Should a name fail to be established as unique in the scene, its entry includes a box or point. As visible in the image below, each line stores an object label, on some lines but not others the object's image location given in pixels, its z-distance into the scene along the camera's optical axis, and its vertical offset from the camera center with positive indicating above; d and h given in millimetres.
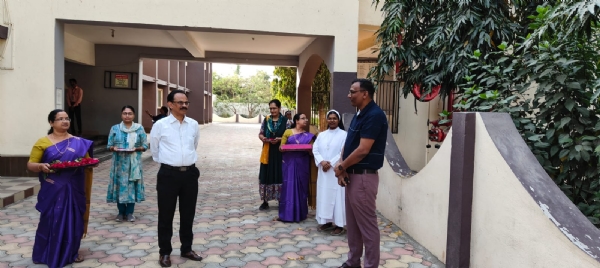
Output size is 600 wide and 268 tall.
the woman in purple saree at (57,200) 3814 -856
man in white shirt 3850 -518
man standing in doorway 10625 +287
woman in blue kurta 5379 -745
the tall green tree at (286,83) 16406 +1126
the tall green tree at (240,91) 48281 +2243
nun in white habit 4988 -794
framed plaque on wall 12672 +833
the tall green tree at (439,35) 5738 +1141
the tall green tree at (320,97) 12555 +478
